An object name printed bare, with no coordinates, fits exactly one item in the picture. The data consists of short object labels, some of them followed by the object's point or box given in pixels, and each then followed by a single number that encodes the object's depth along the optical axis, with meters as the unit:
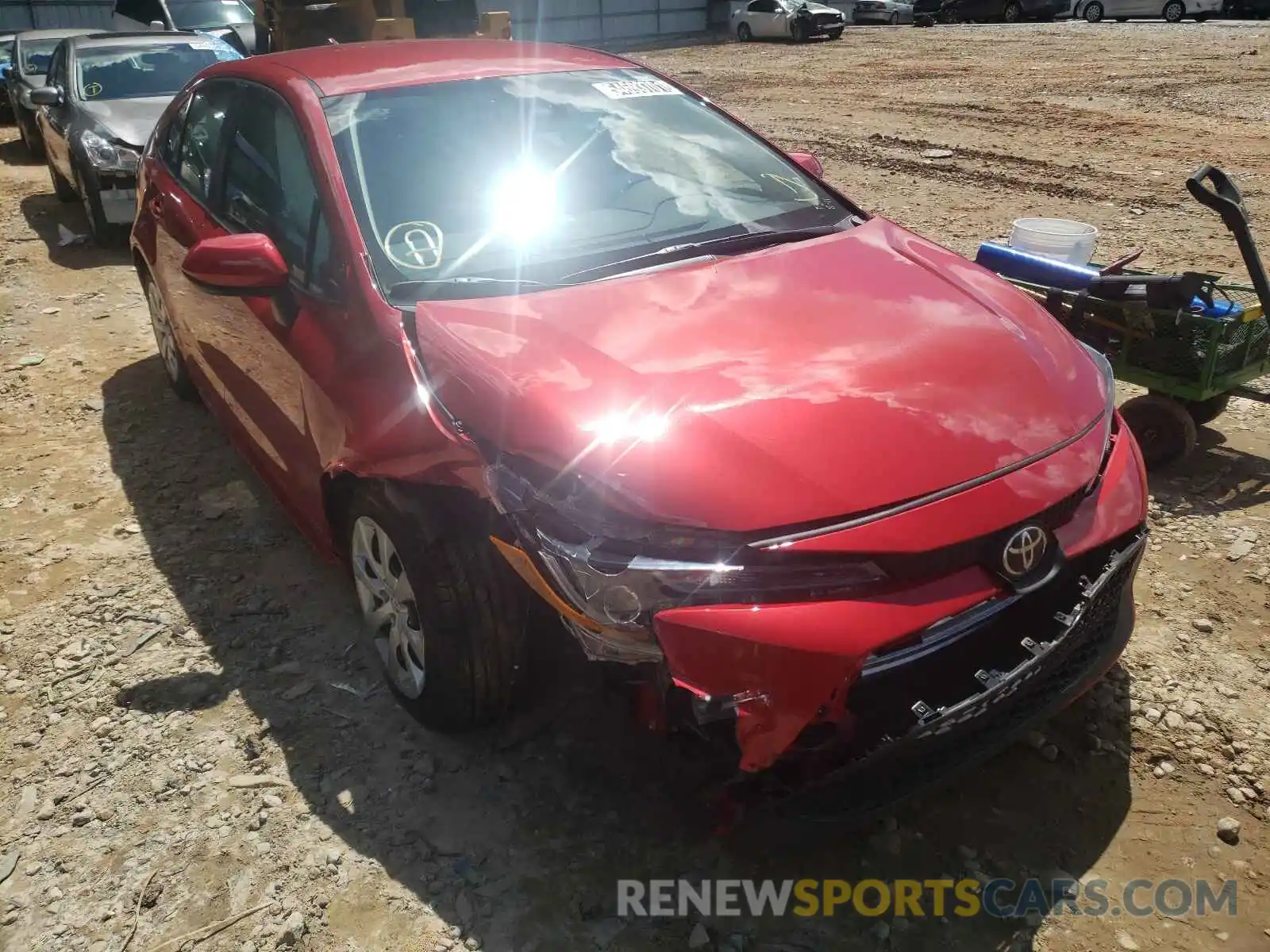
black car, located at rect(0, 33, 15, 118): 13.68
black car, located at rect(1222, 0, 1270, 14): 22.77
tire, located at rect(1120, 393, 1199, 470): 3.95
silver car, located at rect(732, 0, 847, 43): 23.84
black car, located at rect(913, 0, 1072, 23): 25.53
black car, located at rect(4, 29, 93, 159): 10.94
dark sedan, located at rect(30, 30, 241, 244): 7.43
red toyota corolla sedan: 1.92
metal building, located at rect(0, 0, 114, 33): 18.44
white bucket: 4.58
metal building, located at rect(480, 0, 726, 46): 25.48
